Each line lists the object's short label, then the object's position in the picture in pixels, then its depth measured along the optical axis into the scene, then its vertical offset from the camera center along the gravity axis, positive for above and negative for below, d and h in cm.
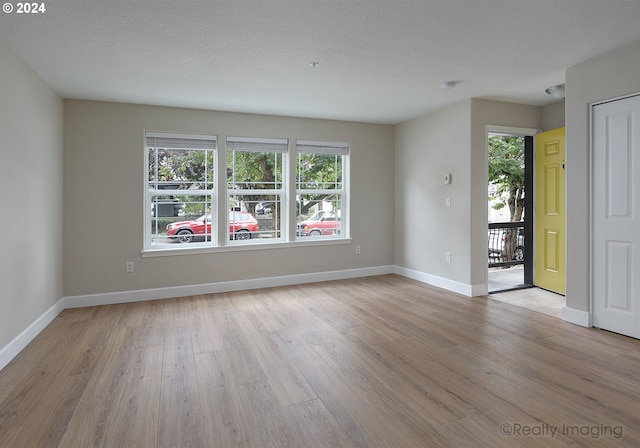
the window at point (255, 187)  485 +52
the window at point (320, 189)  527 +53
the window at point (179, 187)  447 +47
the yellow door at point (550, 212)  437 +14
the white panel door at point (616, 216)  292 +5
